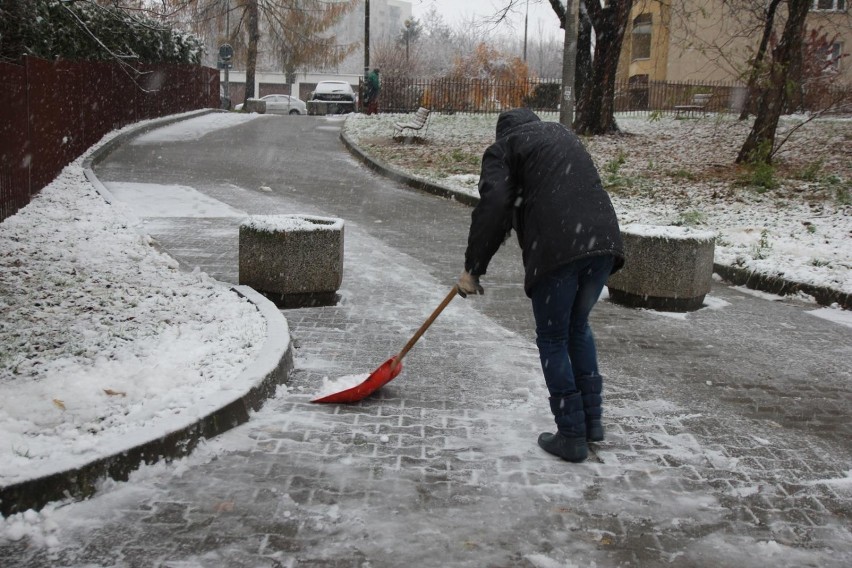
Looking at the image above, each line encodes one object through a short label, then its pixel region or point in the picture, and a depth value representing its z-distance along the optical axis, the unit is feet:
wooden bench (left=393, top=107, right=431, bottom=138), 68.90
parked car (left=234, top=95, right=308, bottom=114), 143.57
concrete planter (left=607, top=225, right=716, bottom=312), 24.36
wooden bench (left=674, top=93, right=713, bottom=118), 90.15
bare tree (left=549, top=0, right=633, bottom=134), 67.46
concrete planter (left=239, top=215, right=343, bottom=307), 22.33
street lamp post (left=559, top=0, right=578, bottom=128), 49.98
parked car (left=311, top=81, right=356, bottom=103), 120.26
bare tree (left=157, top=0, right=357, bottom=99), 117.60
